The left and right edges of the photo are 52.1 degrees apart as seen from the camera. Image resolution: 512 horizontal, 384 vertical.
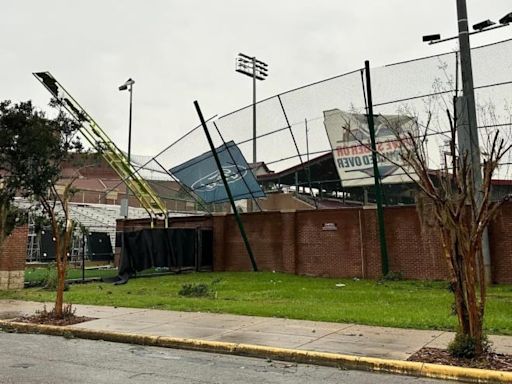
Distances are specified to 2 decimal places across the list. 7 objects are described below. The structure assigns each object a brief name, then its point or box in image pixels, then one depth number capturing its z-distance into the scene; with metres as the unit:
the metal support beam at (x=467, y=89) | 13.75
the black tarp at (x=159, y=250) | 21.31
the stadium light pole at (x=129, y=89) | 32.47
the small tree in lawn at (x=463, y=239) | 6.84
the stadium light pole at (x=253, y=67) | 33.47
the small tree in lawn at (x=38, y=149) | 11.62
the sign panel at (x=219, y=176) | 22.33
